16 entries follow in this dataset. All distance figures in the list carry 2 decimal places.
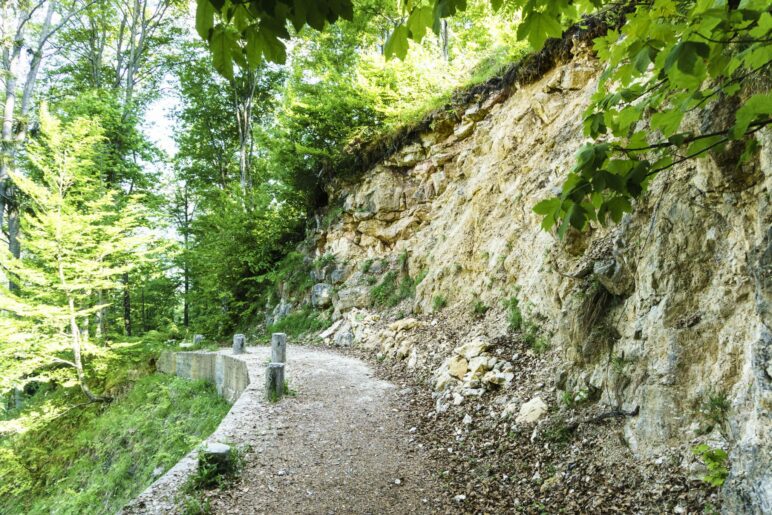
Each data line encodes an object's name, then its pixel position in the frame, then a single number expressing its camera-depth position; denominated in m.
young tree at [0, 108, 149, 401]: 9.41
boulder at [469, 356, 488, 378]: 5.66
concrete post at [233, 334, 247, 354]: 10.76
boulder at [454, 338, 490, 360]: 6.10
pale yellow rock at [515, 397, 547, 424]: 4.25
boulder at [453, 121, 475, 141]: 11.67
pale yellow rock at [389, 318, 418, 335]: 9.23
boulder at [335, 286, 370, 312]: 12.70
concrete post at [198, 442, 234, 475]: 3.89
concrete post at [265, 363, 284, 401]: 6.30
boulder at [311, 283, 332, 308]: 14.05
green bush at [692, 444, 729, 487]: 2.48
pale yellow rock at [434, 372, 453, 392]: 6.03
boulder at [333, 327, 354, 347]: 11.27
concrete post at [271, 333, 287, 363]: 8.24
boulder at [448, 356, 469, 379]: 5.95
